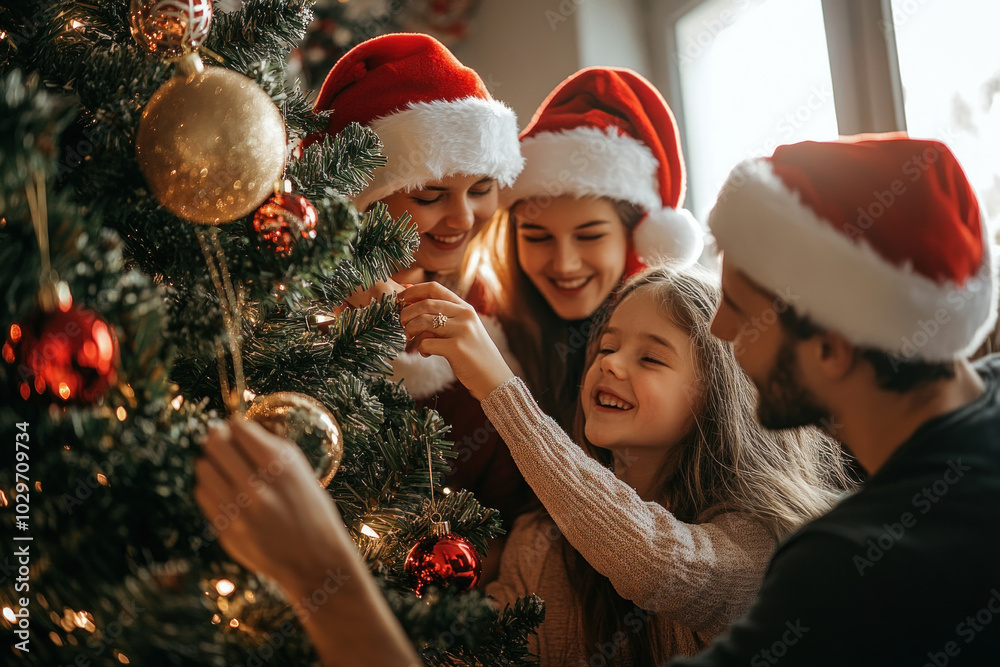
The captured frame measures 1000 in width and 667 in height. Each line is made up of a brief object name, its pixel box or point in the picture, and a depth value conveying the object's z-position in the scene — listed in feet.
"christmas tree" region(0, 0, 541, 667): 1.45
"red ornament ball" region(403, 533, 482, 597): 2.36
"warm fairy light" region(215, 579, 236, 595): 1.91
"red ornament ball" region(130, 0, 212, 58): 1.98
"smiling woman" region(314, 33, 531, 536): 3.65
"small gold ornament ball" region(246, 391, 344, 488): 1.97
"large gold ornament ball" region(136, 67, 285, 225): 1.92
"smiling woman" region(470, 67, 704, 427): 4.28
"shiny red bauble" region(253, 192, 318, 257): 2.03
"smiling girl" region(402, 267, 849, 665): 2.92
